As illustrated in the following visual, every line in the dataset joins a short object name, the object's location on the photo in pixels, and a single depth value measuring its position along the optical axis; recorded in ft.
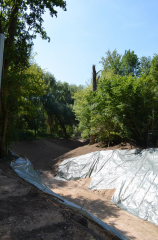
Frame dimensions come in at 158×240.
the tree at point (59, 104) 90.12
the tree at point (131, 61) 122.44
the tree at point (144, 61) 127.13
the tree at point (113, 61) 107.45
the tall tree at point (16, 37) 30.42
